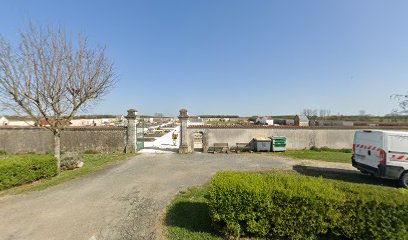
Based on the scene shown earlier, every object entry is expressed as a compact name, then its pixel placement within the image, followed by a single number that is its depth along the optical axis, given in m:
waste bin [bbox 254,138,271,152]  14.47
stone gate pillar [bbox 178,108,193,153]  13.94
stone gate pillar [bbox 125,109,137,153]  13.98
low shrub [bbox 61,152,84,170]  9.59
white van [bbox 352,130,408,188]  6.71
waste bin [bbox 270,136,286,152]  14.55
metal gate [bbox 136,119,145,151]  14.69
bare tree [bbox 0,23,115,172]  7.85
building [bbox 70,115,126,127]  39.28
